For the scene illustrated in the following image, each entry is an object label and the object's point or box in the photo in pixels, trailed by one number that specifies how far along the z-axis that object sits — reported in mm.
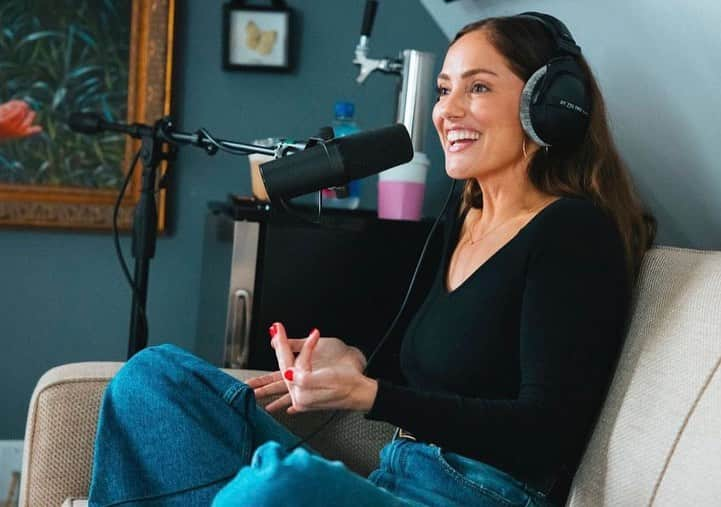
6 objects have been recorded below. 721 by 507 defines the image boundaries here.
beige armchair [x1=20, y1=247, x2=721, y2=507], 1155
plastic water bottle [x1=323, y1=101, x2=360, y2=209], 2059
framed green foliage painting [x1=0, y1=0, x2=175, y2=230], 2332
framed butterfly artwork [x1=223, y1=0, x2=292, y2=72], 2408
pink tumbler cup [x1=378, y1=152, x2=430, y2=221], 2002
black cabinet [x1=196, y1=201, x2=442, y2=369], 1843
